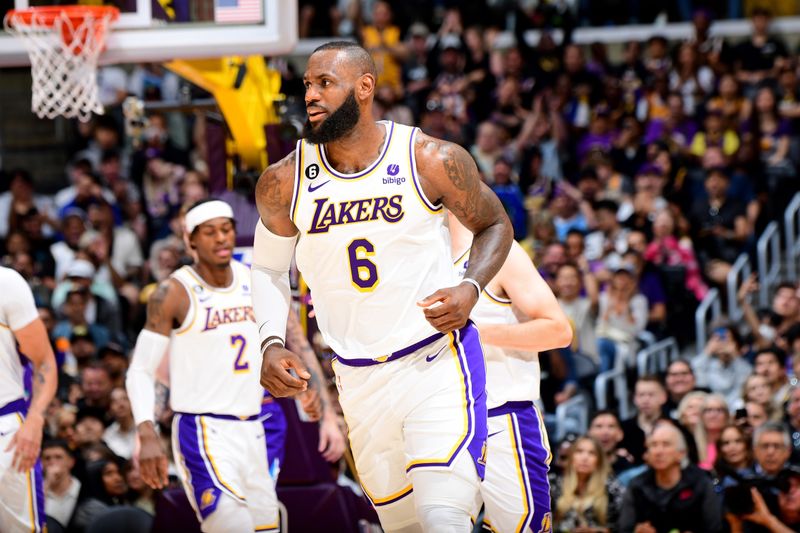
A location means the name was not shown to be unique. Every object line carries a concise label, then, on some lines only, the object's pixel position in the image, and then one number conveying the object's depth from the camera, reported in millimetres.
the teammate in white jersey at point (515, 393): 13141
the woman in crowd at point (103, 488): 19719
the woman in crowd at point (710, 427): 19625
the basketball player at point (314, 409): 14422
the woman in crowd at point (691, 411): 20250
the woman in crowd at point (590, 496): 18281
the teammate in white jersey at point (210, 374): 14836
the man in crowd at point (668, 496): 17500
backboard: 16687
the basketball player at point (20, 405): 14016
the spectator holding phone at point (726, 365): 22812
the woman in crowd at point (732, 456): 18469
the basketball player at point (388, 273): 10883
